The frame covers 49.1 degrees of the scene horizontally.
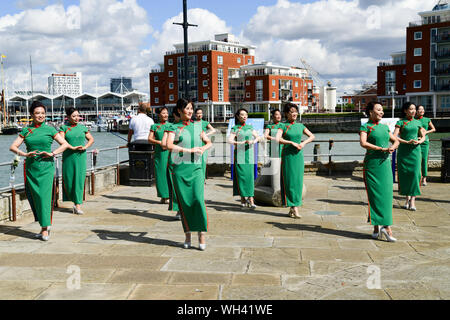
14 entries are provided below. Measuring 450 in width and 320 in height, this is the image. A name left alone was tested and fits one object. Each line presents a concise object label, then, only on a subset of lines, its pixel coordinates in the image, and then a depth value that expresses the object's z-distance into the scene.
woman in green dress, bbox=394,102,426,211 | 8.96
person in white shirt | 11.05
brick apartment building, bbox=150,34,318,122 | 88.25
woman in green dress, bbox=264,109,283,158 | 8.81
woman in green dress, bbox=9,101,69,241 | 6.75
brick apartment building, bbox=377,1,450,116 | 67.19
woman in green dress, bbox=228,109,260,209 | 9.22
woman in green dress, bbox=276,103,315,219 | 8.16
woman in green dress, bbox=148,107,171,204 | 9.62
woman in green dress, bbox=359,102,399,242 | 6.59
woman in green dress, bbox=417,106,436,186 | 11.14
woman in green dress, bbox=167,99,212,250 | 6.02
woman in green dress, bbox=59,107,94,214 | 8.78
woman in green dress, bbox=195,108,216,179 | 9.20
